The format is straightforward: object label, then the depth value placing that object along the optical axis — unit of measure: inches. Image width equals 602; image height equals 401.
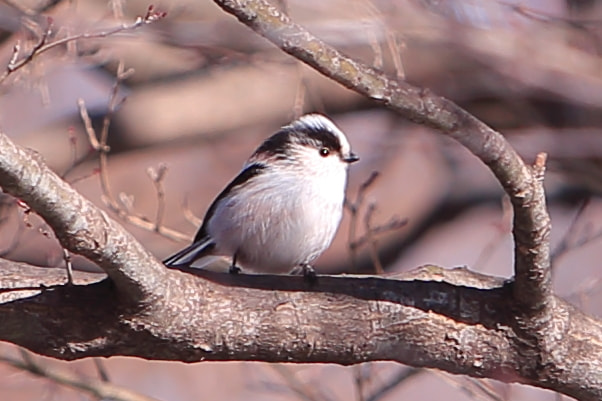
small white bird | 266.1
